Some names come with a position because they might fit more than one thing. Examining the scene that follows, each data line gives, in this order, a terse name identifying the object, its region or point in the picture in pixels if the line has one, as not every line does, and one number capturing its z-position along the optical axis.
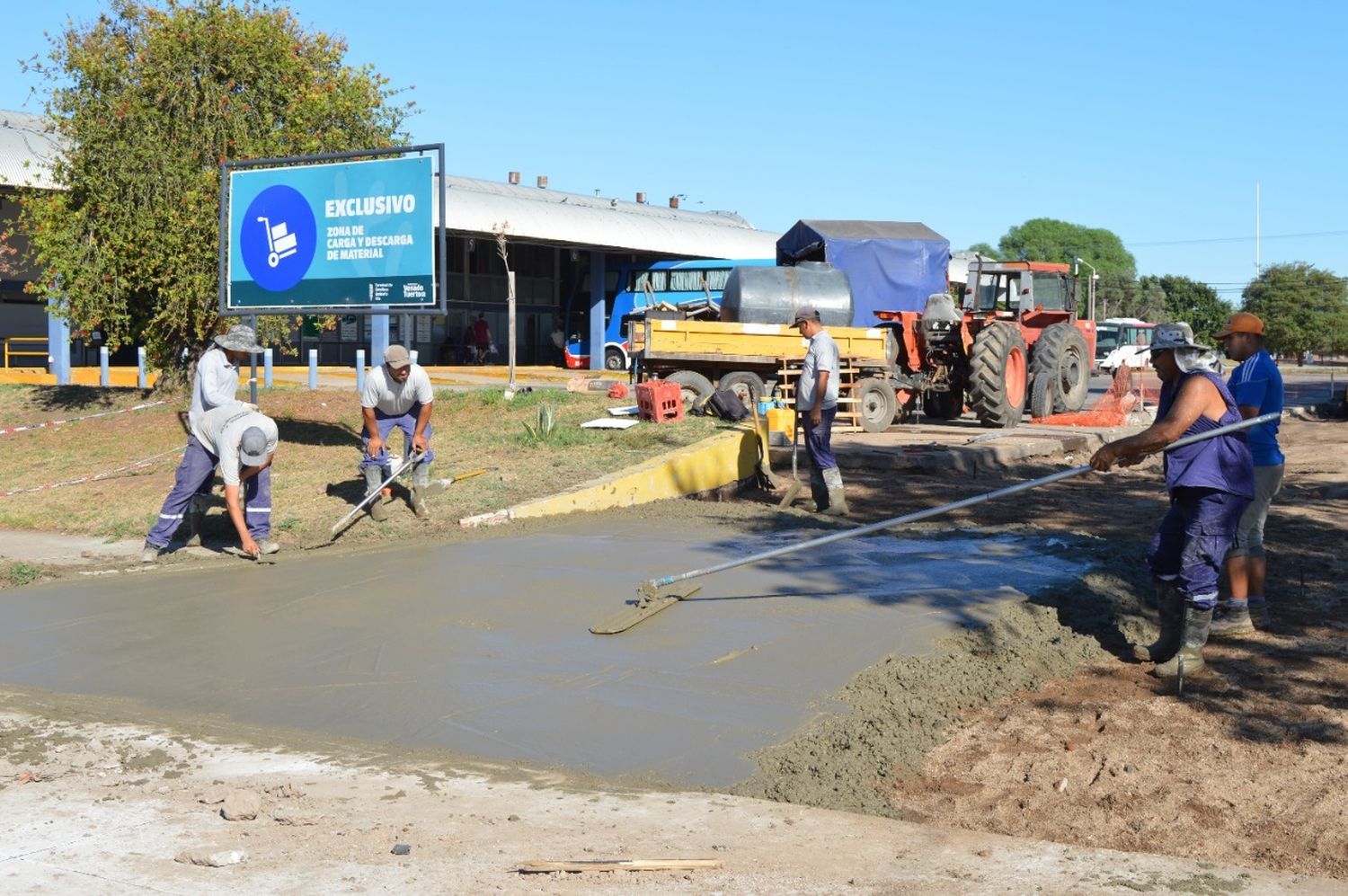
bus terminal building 33.19
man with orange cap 7.43
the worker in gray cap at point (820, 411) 10.84
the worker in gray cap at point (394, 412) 10.43
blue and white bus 38.19
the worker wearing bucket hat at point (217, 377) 9.52
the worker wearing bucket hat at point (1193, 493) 6.38
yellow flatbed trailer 17.62
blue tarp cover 20.67
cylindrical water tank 18.75
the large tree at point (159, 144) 17.31
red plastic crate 14.39
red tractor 18.84
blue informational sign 13.77
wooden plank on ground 3.98
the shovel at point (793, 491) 11.28
